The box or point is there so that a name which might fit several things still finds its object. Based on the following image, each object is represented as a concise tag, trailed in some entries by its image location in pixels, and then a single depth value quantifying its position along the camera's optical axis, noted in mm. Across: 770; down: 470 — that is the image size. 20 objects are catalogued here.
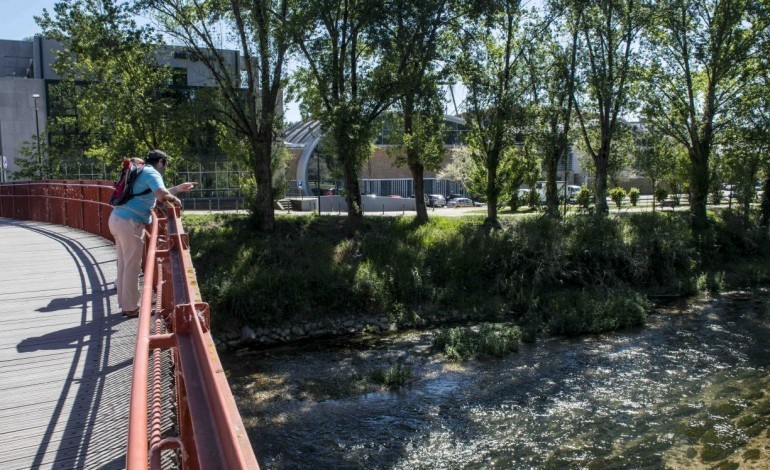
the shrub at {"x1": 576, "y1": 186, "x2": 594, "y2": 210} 38975
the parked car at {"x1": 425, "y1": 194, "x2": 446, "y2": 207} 49406
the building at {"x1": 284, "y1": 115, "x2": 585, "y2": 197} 50438
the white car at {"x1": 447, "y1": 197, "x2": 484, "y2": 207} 49844
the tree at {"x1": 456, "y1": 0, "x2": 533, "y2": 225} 24641
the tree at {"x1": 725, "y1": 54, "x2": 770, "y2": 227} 28094
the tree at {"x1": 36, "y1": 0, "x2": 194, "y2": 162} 19500
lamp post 31031
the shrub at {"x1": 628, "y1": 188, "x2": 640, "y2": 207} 44188
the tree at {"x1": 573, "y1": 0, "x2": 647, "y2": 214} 27078
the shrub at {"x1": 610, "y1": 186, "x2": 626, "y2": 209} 40875
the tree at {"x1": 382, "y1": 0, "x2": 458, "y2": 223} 20328
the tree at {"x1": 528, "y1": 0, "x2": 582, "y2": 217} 26047
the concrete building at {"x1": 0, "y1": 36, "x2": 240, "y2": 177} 42656
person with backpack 6977
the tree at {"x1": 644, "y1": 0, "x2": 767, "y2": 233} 27312
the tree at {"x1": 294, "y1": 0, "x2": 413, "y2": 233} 19922
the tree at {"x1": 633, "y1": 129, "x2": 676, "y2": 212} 33781
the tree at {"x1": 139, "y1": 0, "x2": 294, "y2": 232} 20188
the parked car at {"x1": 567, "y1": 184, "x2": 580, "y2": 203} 42278
